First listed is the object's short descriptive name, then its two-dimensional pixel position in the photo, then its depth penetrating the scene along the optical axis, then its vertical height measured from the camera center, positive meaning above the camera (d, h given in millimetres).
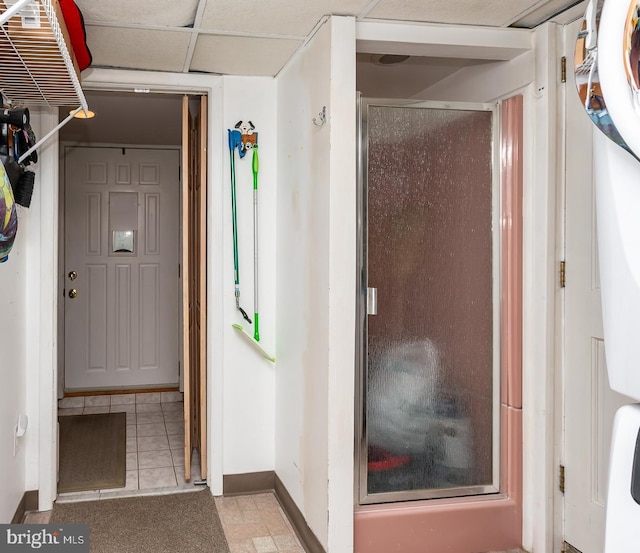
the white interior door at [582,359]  2256 -342
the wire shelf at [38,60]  1750 +685
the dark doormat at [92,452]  3484 -1162
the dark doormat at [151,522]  2717 -1188
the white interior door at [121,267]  5367 +14
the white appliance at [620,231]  983 +62
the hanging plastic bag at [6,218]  1748 +152
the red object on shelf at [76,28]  2043 +827
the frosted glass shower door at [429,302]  2533 -143
